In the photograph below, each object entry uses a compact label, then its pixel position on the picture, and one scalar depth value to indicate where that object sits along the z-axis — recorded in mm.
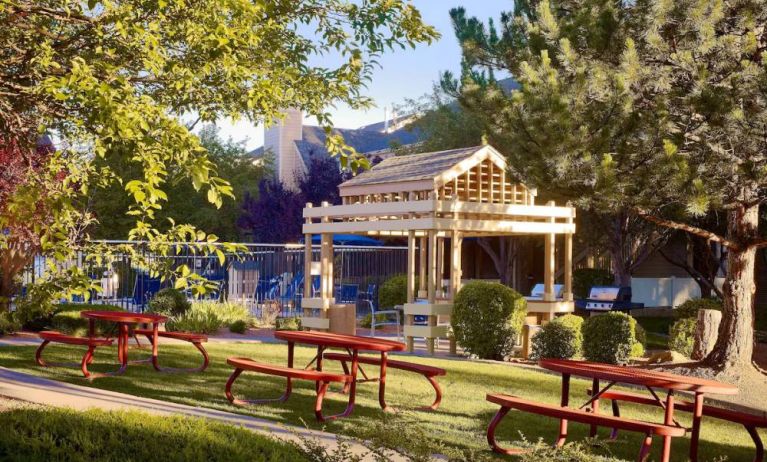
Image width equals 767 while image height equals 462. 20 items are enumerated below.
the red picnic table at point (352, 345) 8443
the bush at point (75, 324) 14445
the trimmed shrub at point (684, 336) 14766
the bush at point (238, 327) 17562
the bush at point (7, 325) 14233
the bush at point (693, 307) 15711
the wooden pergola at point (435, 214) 14766
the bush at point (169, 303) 17594
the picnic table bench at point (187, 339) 10638
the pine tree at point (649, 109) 10969
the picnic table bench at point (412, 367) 8685
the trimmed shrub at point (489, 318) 13820
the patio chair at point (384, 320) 17391
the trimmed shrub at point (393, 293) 22370
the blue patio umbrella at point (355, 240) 26172
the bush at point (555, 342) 13391
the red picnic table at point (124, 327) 10477
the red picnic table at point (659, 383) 6738
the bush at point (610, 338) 13367
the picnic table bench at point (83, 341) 9844
